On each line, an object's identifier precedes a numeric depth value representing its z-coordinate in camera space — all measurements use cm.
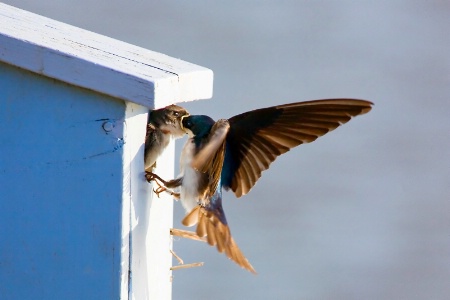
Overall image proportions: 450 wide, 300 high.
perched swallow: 448
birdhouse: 379
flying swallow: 434
